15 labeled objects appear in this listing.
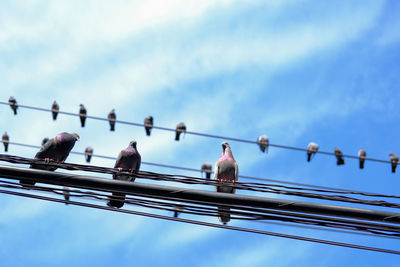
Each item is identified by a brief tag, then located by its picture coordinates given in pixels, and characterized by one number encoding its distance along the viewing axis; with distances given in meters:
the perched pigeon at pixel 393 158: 17.67
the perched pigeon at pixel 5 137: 18.17
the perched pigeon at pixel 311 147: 17.00
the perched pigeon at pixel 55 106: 18.25
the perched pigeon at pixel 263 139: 16.73
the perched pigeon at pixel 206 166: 16.30
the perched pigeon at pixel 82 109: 17.89
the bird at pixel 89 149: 17.12
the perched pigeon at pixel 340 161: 16.40
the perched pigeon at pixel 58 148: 7.98
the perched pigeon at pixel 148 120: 17.69
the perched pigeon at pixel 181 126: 16.85
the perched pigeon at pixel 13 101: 18.16
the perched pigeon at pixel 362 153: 17.80
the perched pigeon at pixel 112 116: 17.69
